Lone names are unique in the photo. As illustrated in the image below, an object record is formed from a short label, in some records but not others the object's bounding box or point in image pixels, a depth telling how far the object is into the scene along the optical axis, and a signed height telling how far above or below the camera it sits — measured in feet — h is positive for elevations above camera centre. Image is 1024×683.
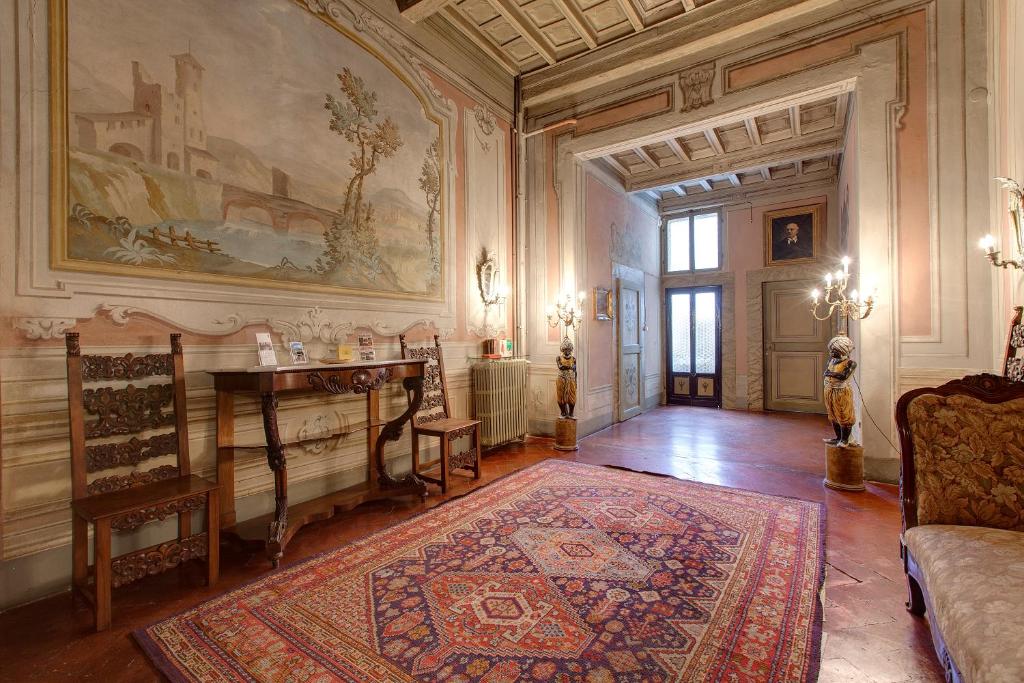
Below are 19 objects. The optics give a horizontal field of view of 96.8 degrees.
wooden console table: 8.07 -1.64
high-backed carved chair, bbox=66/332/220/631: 6.38 -2.08
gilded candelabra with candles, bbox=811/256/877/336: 12.19 +0.95
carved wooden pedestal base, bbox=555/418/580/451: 15.99 -3.29
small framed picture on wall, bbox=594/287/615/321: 19.61 +1.59
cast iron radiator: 14.89 -1.99
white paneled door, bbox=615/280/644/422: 21.90 -0.40
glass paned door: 26.55 -0.42
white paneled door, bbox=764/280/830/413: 23.49 -0.60
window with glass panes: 26.86 +5.83
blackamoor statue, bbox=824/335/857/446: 11.79 -1.38
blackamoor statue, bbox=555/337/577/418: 16.19 -1.49
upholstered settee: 4.38 -2.17
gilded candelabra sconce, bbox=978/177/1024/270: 7.44 +1.96
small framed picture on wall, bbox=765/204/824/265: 23.47 +5.44
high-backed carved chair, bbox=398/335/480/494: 11.66 -2.22
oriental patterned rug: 5.34 -3.79
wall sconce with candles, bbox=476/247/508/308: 15.75 +2.14
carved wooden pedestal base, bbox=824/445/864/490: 11.55 -3.35
